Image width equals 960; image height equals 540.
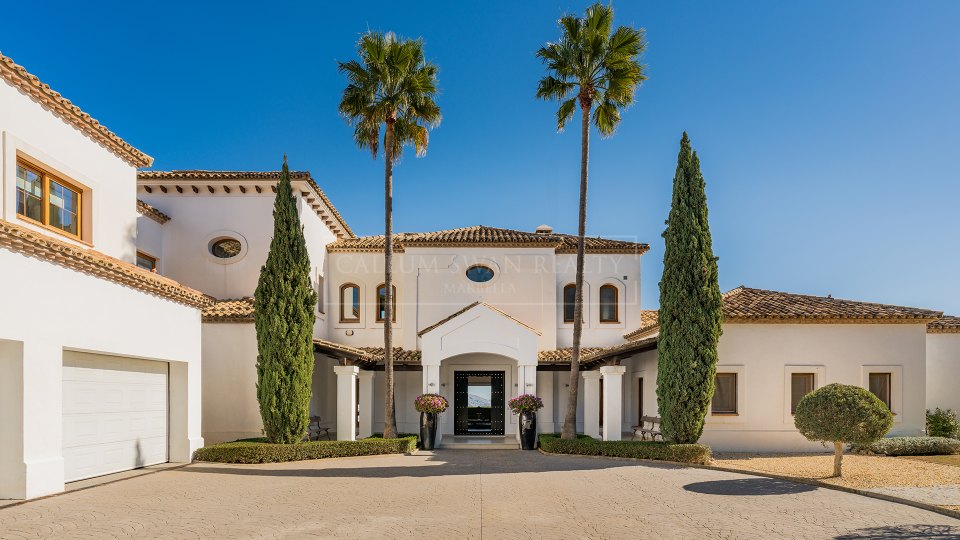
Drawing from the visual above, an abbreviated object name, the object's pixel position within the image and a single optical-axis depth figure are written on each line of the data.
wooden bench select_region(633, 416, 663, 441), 19.08
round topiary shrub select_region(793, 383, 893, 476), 13.24
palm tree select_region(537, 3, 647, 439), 18.58
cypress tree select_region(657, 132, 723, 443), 16.67
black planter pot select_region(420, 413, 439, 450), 20.22
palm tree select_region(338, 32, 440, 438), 18.72
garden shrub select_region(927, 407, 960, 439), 20.44
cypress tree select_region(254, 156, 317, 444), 16.92
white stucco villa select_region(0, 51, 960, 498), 11.42
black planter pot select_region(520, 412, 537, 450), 20.16
